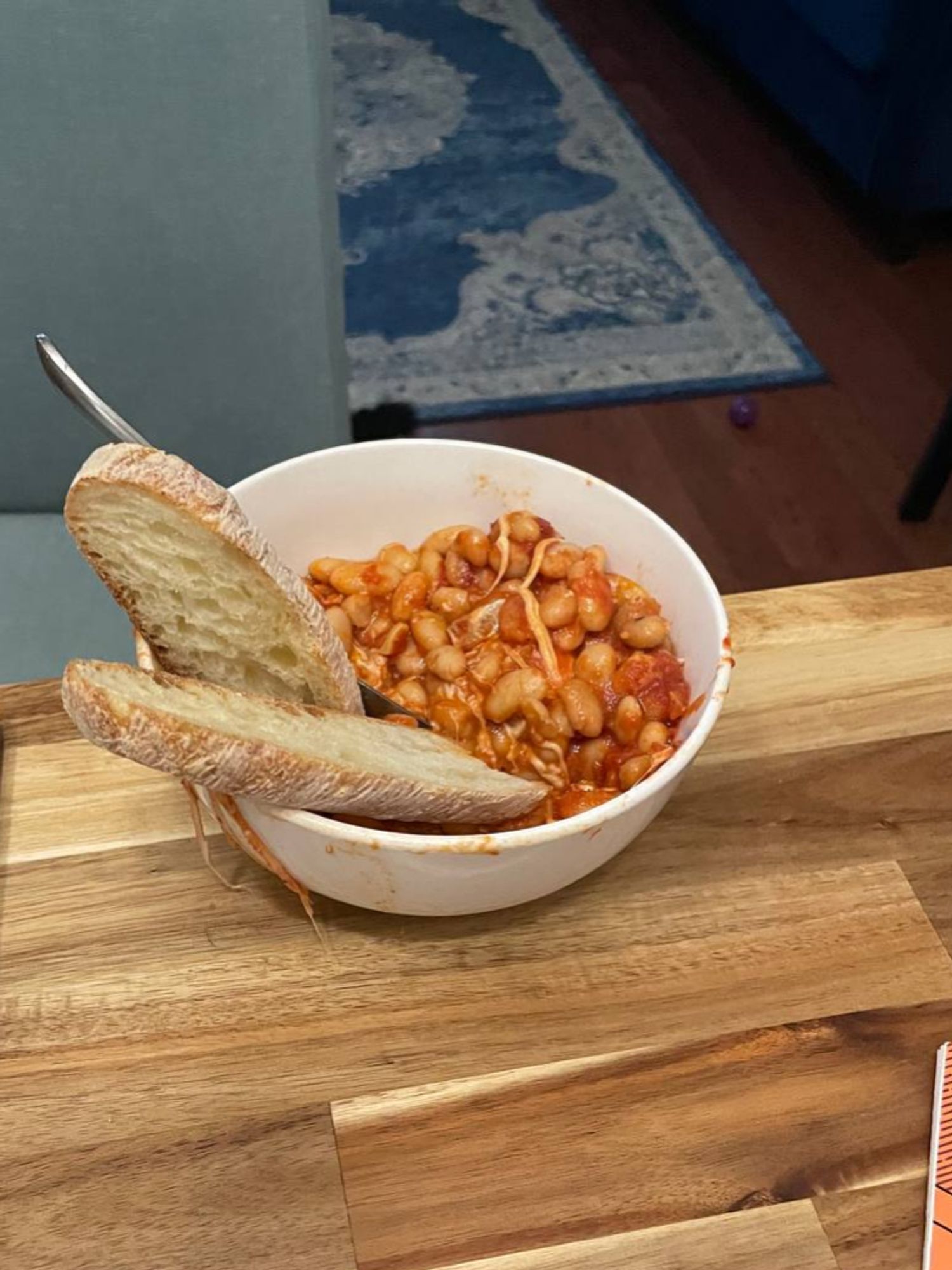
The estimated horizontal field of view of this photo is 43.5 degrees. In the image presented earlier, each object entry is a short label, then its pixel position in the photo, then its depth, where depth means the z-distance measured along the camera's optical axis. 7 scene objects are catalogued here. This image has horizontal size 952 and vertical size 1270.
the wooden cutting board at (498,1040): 0.59
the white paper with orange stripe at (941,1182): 0.58
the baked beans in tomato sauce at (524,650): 0.75
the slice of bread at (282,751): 0.52
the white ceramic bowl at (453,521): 0.61
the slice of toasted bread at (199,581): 0.58
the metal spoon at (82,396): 0.68
